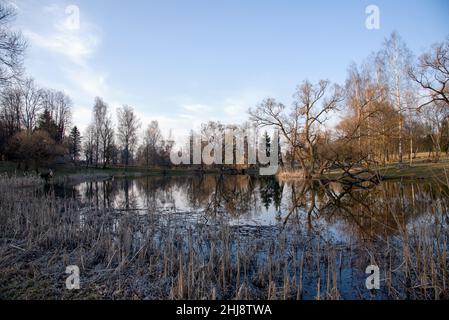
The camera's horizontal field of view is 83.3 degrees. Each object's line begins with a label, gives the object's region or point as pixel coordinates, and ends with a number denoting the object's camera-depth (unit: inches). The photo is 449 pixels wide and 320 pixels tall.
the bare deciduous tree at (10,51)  458.3
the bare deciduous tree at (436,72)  770.2
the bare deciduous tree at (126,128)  1919.3
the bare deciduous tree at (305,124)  941.2
